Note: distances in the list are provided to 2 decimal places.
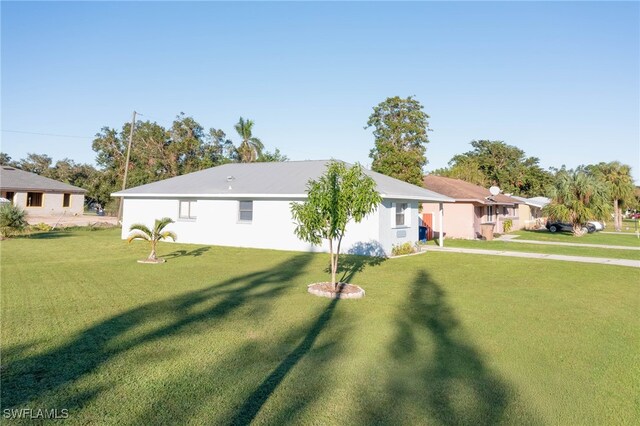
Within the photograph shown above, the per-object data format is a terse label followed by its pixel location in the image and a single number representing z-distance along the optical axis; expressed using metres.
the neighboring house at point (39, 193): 37.44
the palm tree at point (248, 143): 49.03
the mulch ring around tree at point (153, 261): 13.73
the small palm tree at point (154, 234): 13.92
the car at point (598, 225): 37.74
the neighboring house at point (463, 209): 26.97
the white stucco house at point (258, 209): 17.84
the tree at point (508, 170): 63.75
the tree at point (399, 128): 38.81
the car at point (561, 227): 35.84
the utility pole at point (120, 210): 33.21
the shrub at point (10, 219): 19.33
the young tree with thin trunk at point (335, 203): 9.36
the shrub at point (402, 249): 18.11
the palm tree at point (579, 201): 30.64
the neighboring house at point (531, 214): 41.16
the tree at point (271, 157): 49.71
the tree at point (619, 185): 43.31
